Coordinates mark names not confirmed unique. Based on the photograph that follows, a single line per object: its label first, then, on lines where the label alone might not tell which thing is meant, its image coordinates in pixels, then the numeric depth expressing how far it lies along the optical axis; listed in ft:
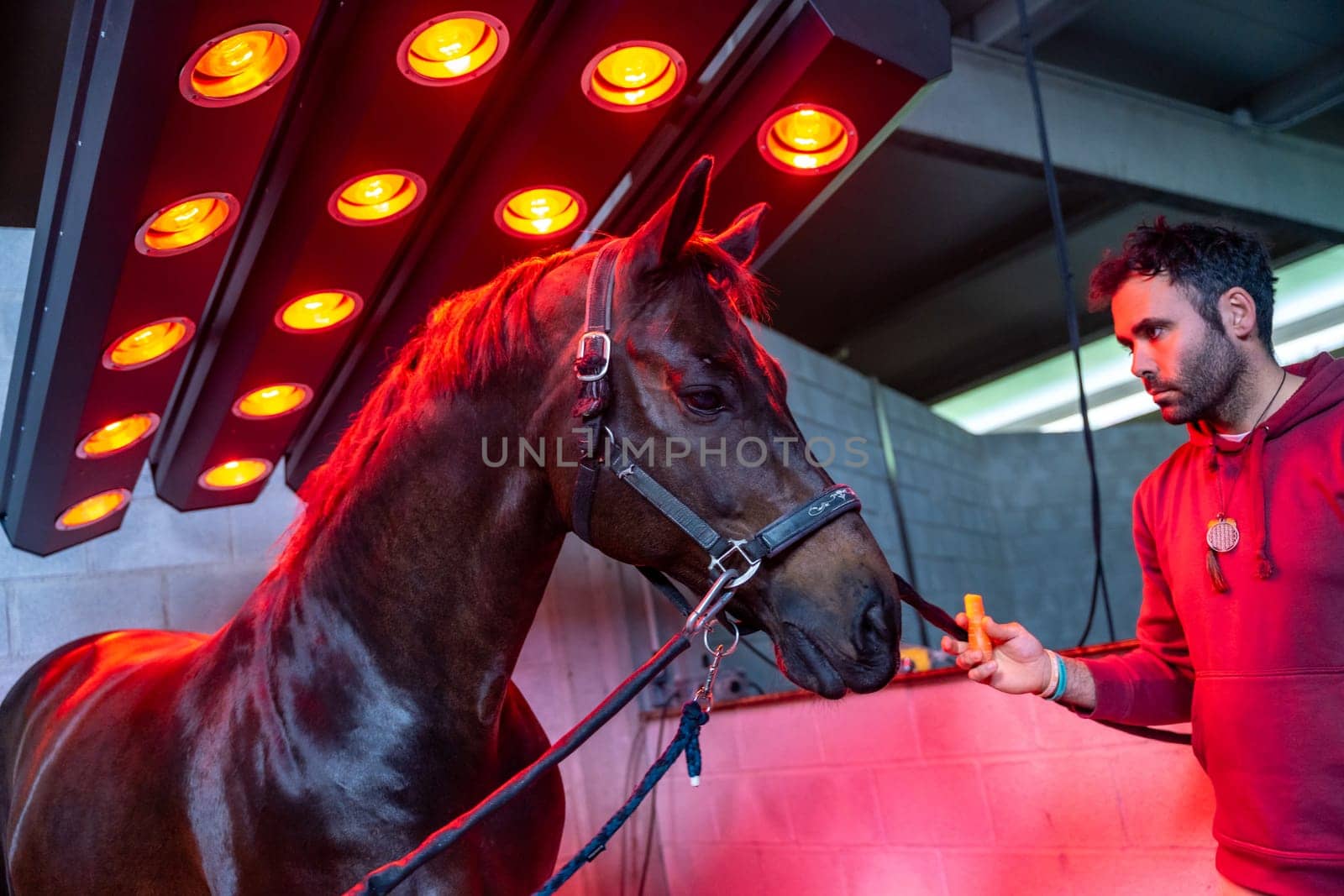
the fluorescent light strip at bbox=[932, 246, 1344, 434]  17.53
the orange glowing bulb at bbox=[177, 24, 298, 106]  4.63
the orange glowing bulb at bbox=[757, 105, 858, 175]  6.41
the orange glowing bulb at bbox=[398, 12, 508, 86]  5.25
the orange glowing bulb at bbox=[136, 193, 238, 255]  5.57
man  3.53
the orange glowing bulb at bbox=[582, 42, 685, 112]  5.86
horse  3.65
